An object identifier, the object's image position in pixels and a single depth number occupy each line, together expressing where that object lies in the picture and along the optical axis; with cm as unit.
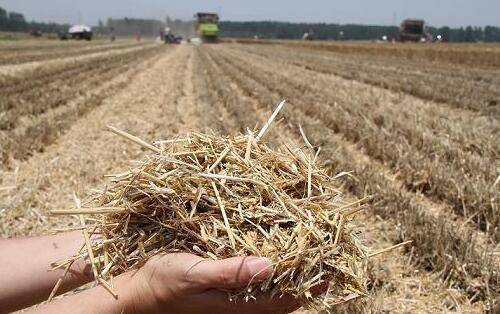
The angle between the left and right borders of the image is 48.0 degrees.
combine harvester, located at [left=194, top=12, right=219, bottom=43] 5988
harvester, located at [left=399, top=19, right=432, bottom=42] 5828
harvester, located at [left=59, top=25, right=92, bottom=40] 6856
